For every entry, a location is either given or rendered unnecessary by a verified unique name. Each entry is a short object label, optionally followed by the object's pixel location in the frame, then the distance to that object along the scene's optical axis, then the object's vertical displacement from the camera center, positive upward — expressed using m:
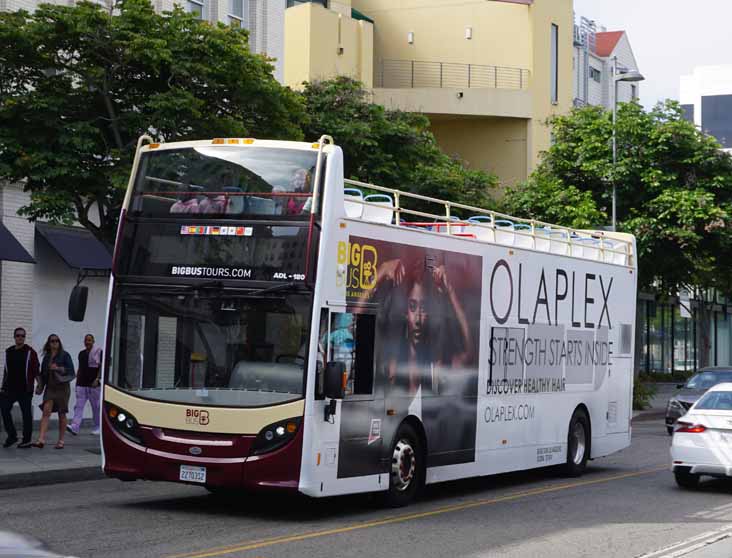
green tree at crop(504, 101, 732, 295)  35.78 +5.74
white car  16.28 -0.83
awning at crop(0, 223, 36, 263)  22.06 +2.01
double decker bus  12.38 +0.40
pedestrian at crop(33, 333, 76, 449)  19.47 -0.34
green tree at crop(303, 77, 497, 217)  30.47 +5.83
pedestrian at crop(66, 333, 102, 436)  21.83 -0.29
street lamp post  33.91 +8.14
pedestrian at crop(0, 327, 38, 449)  18.94 -0.27
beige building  46.81 +12.09
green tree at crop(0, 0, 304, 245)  18.69 +4.37
